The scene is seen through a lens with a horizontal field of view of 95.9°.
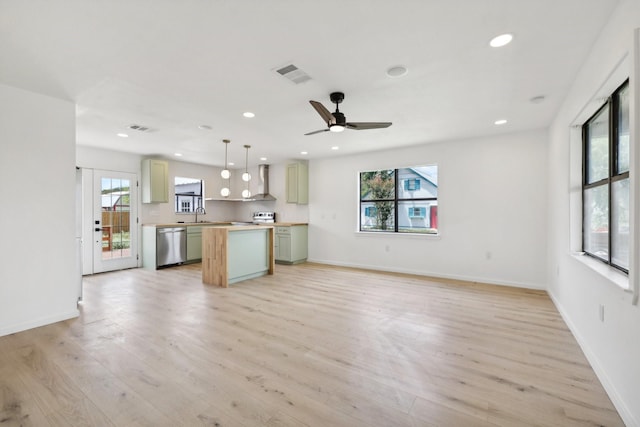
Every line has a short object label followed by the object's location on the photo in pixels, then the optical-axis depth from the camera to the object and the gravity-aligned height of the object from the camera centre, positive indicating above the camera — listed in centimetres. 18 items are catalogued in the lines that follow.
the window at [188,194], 731 +49
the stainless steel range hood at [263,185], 773 +74
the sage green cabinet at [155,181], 634 +70
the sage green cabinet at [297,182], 698 +73
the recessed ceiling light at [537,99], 326 +129
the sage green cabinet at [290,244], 676 -76
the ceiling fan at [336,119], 286 +97
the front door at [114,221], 574 -17
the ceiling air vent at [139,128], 432 +130
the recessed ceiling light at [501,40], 213 +129
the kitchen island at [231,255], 479 -74
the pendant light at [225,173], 525 +73
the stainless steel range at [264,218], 788 -16
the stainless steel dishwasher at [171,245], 619 -73
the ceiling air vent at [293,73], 259 +129
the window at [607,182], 205 +23
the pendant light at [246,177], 545 +67
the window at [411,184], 589 +56
